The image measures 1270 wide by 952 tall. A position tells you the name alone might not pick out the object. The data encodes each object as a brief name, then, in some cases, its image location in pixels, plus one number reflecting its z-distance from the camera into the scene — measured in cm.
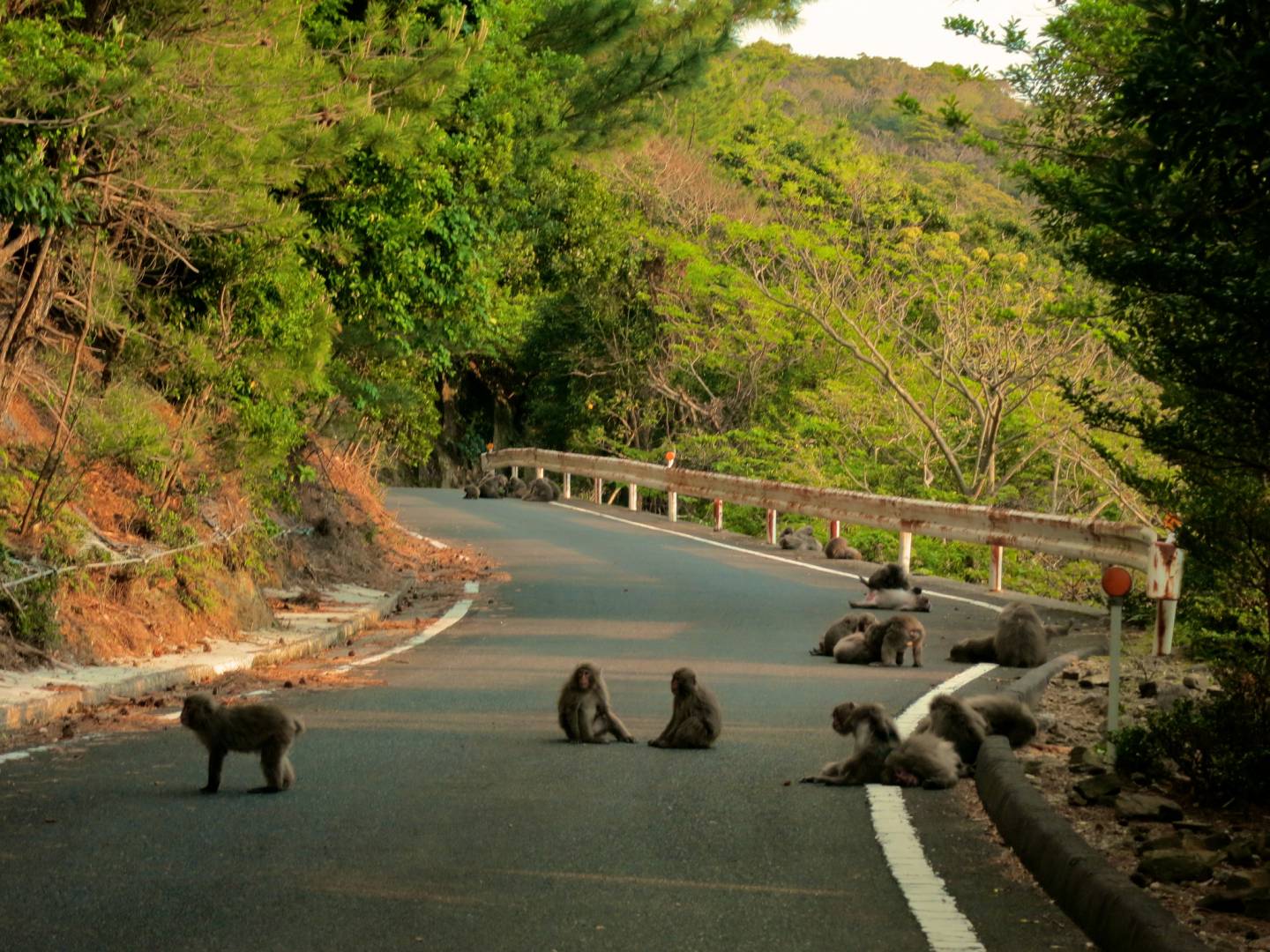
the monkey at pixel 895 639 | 2720
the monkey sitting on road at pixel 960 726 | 1855
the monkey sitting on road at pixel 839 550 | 5053
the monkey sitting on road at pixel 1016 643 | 2733
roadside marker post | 1755
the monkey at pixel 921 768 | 1762
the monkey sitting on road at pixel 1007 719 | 1980
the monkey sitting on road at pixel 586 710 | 1964
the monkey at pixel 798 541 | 5400
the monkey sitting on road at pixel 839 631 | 2852
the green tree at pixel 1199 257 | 1320
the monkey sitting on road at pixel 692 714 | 1936
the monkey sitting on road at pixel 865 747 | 1756
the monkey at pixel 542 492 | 8331
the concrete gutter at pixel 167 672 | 2075
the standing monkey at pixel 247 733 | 1653
